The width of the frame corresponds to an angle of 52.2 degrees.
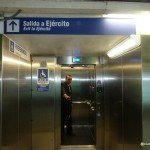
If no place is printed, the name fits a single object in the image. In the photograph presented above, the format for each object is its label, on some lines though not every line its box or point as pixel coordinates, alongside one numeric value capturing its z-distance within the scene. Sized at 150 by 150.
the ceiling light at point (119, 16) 1.94
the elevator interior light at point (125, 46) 2.08
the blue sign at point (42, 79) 3.82
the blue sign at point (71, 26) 1.97
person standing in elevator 4.75
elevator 2.04
